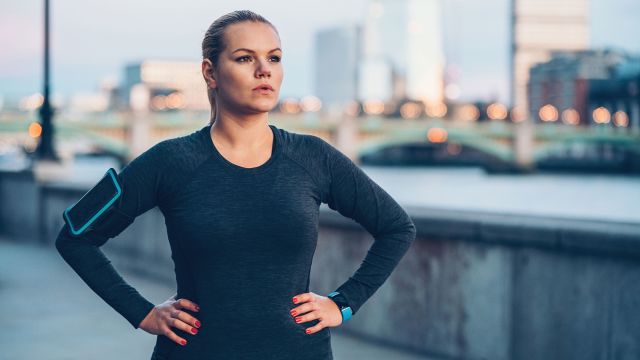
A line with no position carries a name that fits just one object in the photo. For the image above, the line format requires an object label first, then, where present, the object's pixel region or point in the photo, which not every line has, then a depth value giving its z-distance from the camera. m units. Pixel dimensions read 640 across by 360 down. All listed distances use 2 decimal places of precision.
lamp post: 13.60
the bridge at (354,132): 58.41
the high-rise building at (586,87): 109.31
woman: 1.99
